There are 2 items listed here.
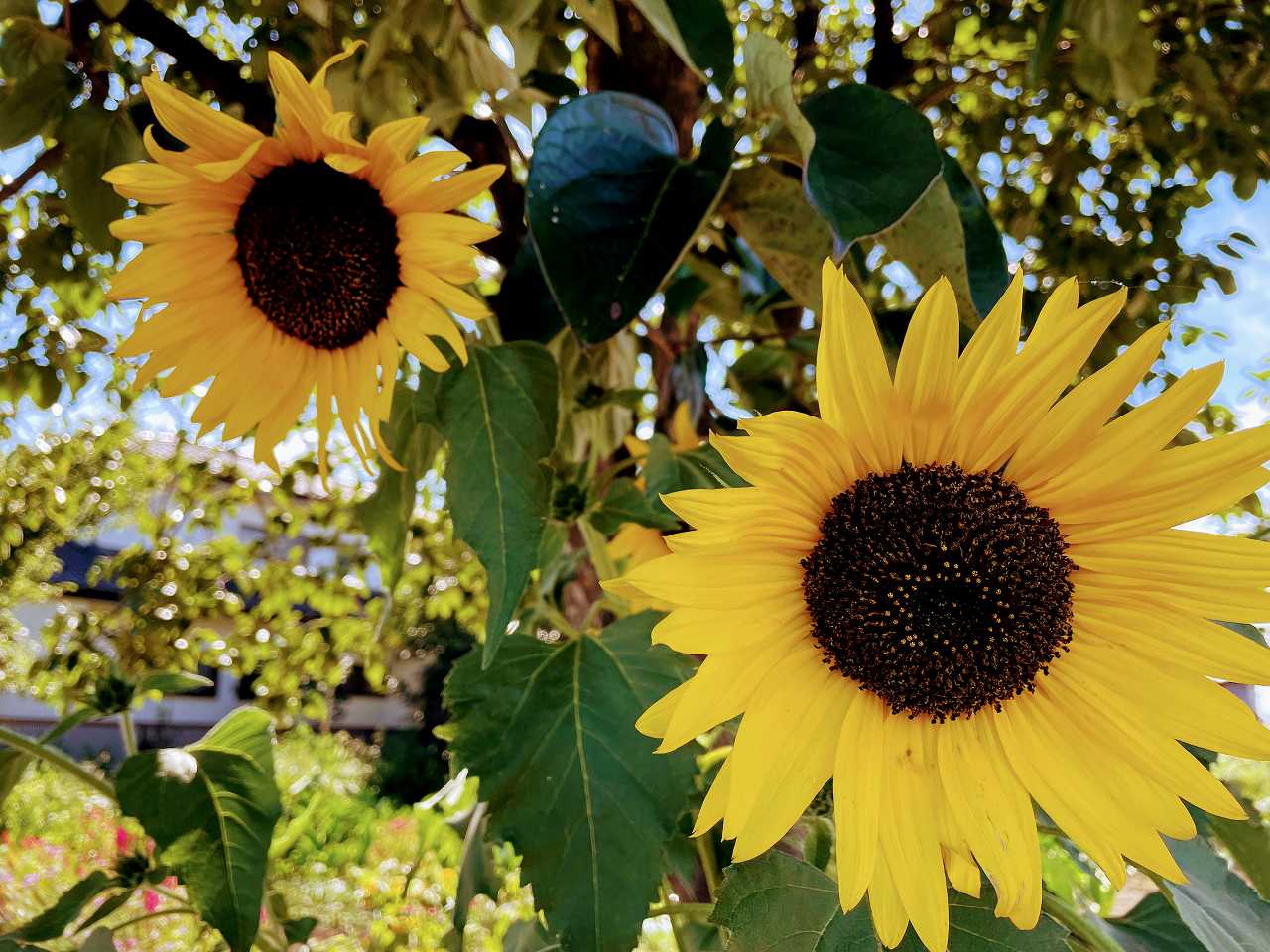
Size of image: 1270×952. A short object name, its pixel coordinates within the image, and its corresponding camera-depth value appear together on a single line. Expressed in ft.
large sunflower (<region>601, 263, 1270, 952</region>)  1.38
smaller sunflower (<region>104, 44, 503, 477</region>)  1.98
